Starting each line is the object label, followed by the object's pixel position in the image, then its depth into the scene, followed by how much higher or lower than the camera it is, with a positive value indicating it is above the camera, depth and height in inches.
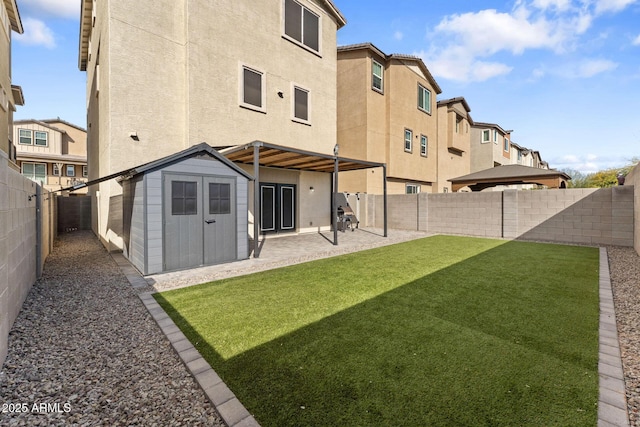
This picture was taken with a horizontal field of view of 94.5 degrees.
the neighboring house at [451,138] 858.1 +216.5
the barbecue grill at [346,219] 572.4 -18.3
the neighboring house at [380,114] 639.1 +220.3
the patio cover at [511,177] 564.3 +68.1
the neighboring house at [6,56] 384.5 +212.8
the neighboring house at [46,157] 887.1 +156.3
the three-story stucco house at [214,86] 333.1 +166.2
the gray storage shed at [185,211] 241.4 -2.0
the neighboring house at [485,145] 1047.0 +233.6
